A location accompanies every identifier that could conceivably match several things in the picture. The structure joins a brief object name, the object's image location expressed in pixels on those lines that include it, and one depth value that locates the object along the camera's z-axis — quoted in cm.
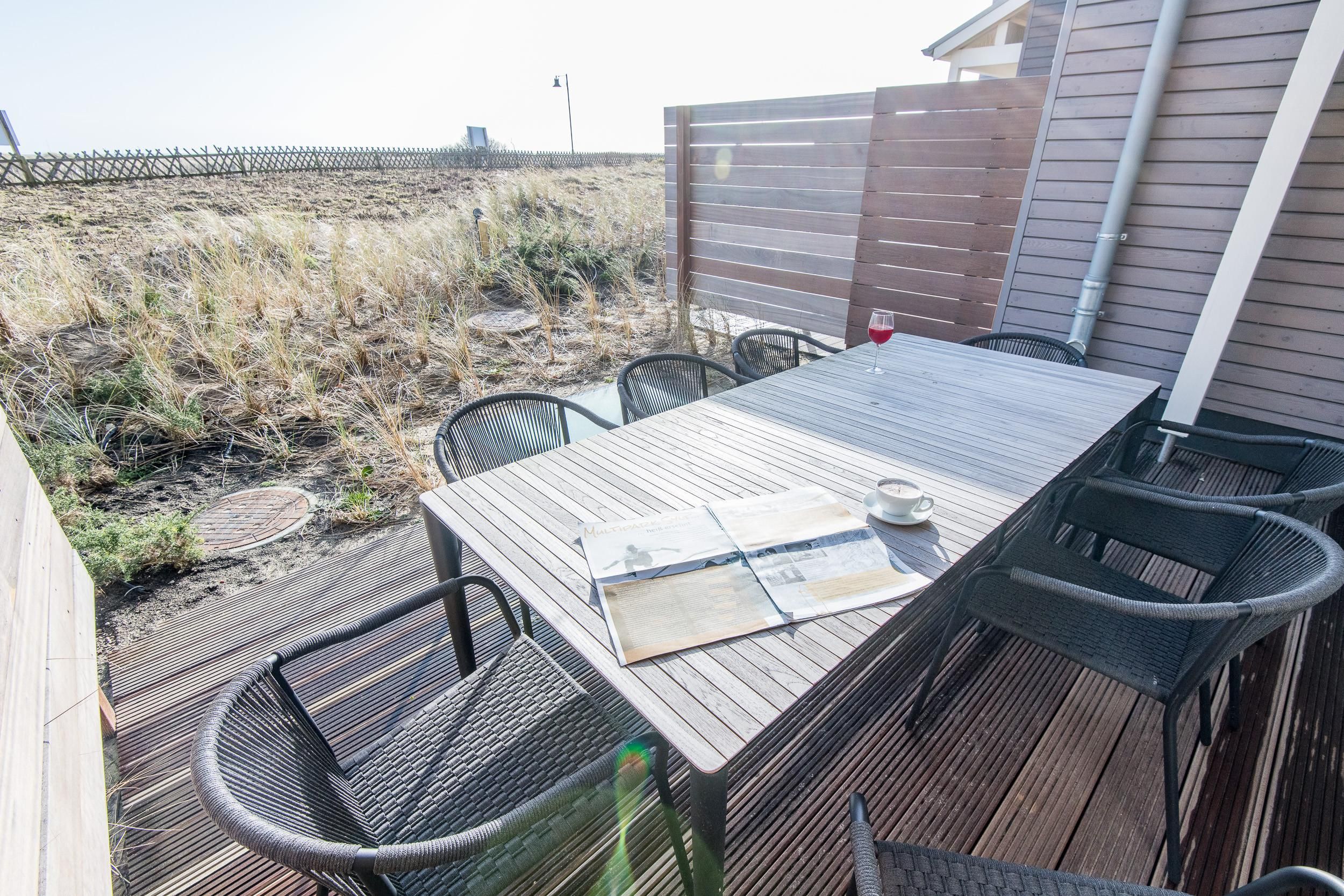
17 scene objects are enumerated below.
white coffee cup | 122
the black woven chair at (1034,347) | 264
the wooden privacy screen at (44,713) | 95
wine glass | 199
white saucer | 123
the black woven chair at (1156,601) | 109
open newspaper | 98
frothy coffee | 122
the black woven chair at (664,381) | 235
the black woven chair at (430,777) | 75
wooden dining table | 87
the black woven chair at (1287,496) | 146
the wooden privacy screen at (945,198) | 328
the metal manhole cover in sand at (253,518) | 250
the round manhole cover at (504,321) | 498
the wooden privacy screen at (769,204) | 412
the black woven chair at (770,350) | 285
